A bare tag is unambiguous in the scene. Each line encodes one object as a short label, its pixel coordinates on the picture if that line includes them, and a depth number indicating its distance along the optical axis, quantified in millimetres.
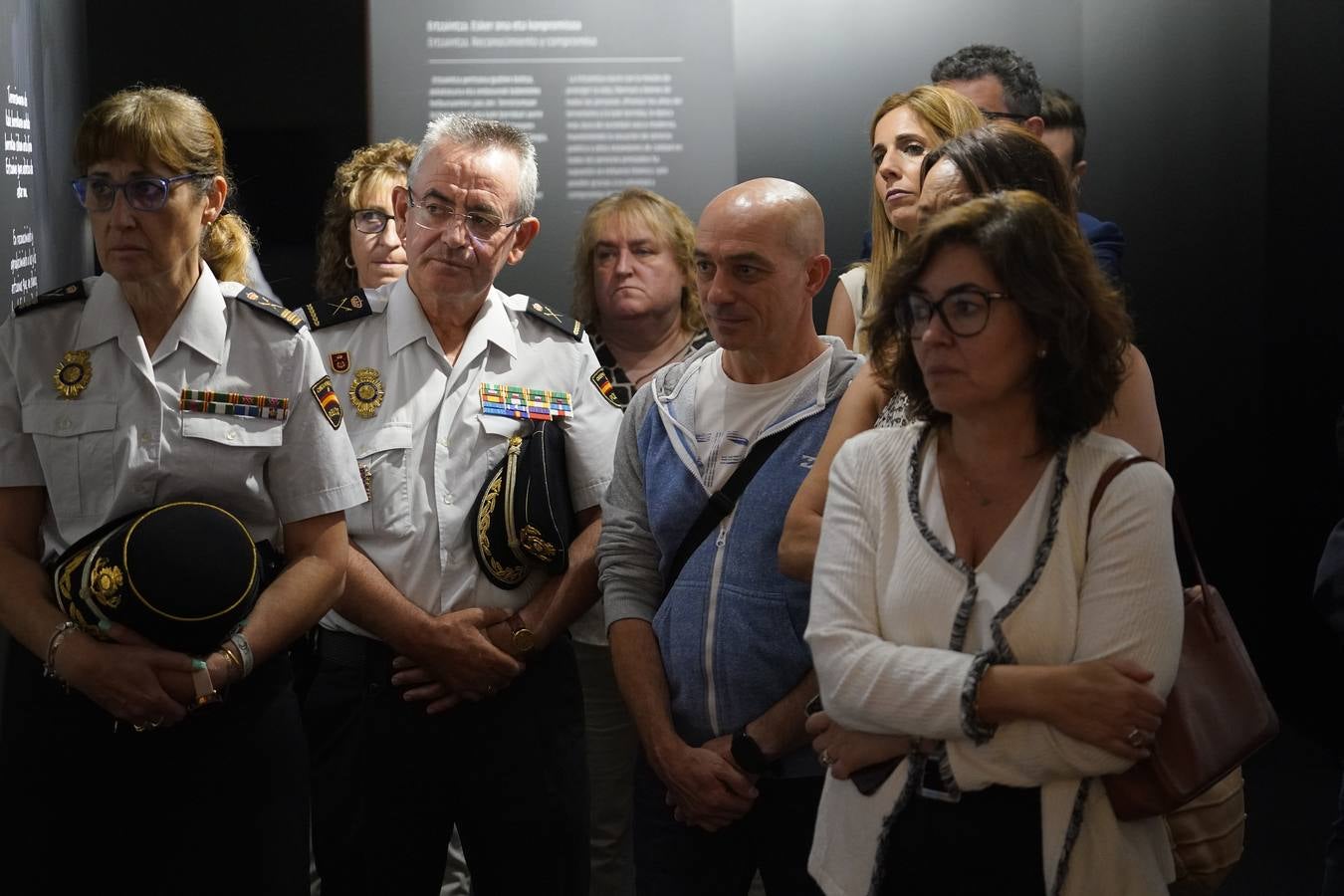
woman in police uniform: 2336
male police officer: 2793
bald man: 2438
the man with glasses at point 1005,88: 3598
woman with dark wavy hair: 1855
